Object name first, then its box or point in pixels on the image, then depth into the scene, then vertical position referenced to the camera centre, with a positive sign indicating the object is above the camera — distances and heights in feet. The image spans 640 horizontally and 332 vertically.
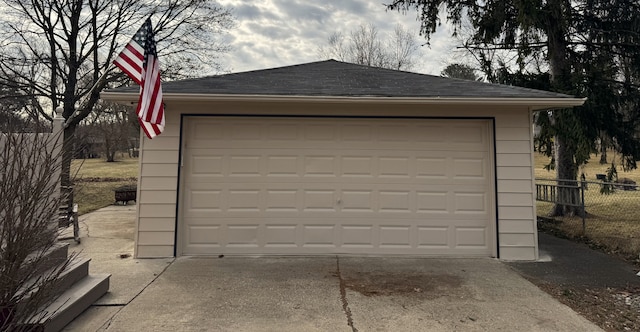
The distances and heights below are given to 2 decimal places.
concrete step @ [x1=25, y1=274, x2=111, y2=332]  9.24 -3.71
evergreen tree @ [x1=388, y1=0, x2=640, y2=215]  26.08 +10.91
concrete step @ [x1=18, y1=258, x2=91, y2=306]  9.17 -3.05
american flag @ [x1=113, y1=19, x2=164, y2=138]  13.48 +4.31
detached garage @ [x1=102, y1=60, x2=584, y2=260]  17.53 +0.35
